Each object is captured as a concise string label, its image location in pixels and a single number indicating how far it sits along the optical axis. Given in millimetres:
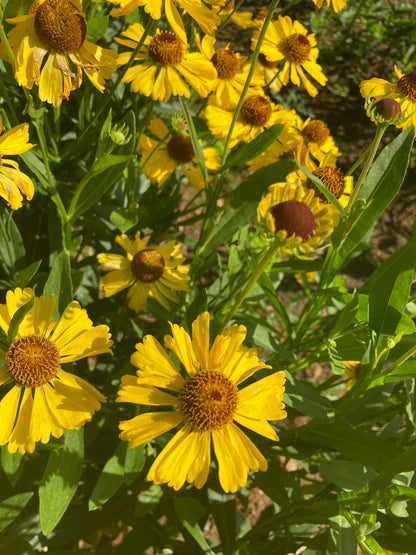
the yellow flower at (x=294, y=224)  163
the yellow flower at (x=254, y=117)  293
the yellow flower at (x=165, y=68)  248
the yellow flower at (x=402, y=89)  250
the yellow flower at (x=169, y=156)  295
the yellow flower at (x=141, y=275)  258
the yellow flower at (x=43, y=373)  177
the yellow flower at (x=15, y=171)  186
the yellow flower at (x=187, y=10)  182
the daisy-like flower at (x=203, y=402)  177
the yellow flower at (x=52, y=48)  180
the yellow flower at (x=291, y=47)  317
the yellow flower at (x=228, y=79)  285
